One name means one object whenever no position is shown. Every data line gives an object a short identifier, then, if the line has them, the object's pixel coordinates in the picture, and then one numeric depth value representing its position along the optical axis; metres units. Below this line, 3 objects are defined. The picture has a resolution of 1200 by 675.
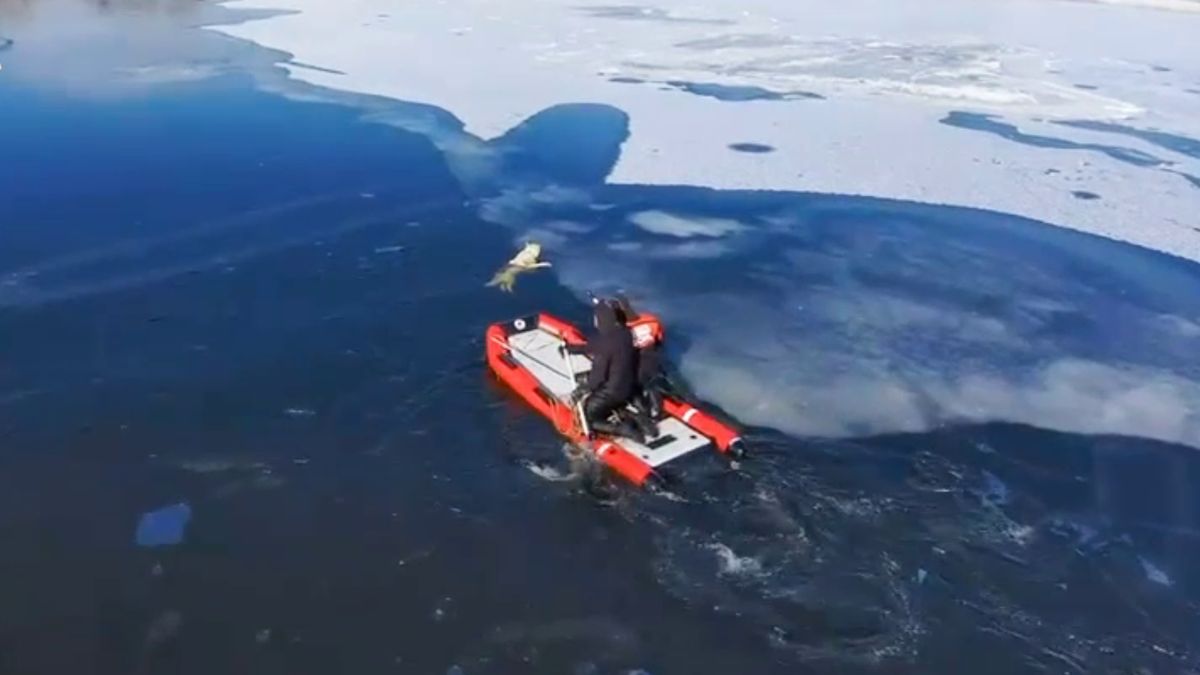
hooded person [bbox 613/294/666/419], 6.58
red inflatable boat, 6.19
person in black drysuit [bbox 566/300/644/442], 6.29
